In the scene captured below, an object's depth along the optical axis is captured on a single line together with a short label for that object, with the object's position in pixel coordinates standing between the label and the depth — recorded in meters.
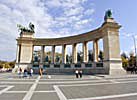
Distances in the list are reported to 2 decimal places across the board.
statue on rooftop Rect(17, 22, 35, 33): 27.09
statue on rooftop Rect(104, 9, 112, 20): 20.40
